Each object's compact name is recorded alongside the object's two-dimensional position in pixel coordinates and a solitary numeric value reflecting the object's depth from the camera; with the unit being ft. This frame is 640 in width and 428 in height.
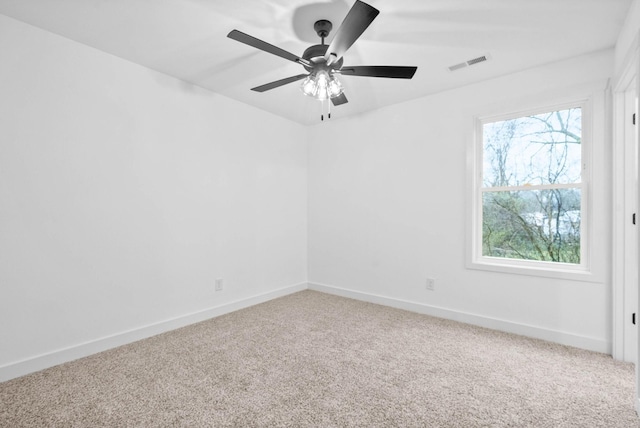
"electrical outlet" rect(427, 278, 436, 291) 10.96
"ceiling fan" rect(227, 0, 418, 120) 5.34
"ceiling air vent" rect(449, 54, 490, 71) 8.48
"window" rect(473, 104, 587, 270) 8.82
